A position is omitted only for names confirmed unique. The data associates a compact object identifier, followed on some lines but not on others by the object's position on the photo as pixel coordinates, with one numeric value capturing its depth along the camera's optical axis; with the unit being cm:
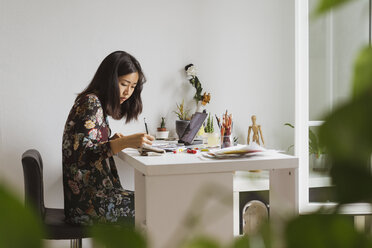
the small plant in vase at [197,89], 319
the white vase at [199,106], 327
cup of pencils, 231
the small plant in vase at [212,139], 246
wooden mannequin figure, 324
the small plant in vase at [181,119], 301
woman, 212
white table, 179
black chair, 207
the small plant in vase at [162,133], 310
